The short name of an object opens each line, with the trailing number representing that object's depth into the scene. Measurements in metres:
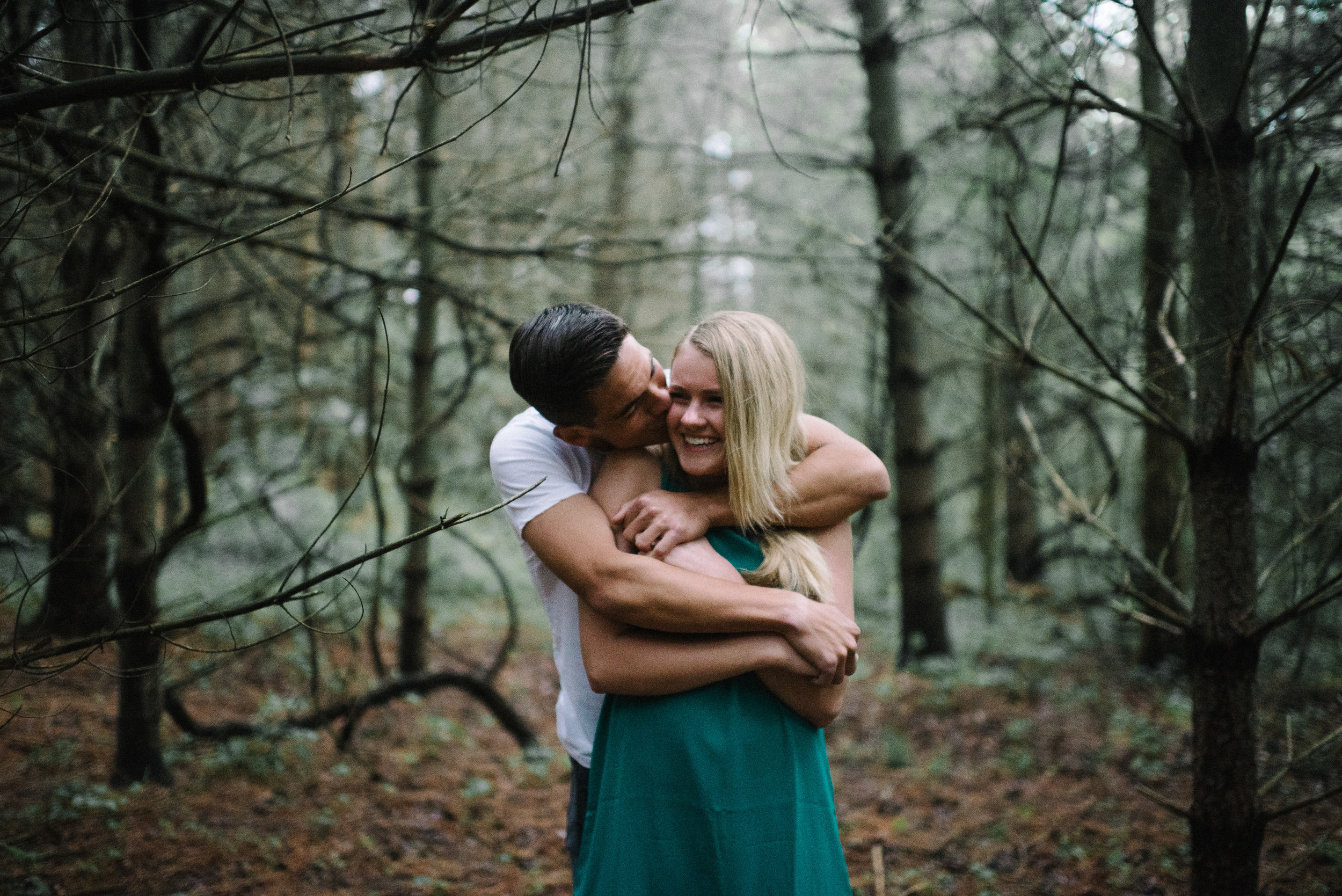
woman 1.89
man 1.92
